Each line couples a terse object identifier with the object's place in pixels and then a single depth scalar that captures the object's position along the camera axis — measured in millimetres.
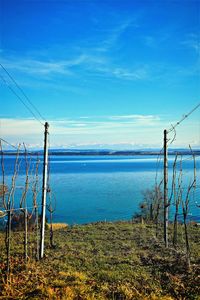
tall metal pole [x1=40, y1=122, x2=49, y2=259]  8867
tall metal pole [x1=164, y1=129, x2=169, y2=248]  10305
